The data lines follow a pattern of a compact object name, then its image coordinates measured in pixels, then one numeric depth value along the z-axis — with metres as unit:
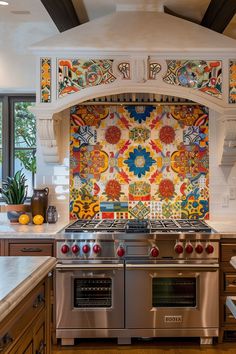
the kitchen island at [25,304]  1.57
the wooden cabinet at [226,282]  3.47
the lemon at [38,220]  3.87
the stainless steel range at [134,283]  3.45
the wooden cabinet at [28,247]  3.47
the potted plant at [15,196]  3.98
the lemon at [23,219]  3.89
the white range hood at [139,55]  3.60
